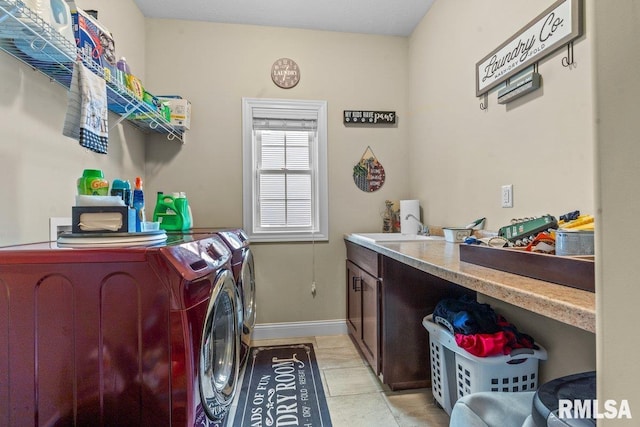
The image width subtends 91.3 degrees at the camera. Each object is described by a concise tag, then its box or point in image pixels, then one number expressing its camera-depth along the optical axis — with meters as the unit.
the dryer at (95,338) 0.90
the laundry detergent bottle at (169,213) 2.03
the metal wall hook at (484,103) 1.84
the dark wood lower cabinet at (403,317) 1.84
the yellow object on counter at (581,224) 0.94
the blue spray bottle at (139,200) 1.50
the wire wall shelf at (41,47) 1.04
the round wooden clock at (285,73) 2.74
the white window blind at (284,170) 2.72
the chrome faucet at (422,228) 2.56
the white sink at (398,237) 2.21
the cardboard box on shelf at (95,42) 1.34
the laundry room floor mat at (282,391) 1.67
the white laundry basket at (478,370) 1.36
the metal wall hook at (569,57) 1.30
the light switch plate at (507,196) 1.65
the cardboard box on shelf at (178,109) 2.39
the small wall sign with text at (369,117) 2.83
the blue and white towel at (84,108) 1.26
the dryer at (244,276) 1.73
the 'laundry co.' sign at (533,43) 1.28
